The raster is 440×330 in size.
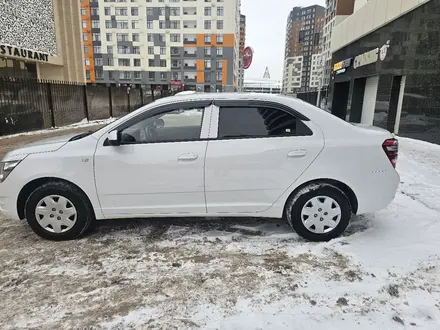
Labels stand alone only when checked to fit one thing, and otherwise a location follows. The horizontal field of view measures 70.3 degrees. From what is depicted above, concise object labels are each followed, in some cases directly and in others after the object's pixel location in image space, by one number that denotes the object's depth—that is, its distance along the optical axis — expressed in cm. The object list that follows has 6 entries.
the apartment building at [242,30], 12522
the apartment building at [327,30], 7966
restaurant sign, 1692
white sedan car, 353
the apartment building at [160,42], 6631
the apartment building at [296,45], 12564
